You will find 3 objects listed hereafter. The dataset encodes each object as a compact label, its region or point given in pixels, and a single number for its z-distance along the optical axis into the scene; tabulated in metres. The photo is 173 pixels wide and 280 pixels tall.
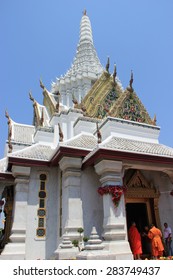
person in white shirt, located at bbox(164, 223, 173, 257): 9.38
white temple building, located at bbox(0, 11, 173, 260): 8.16
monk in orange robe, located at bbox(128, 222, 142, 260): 8.65
